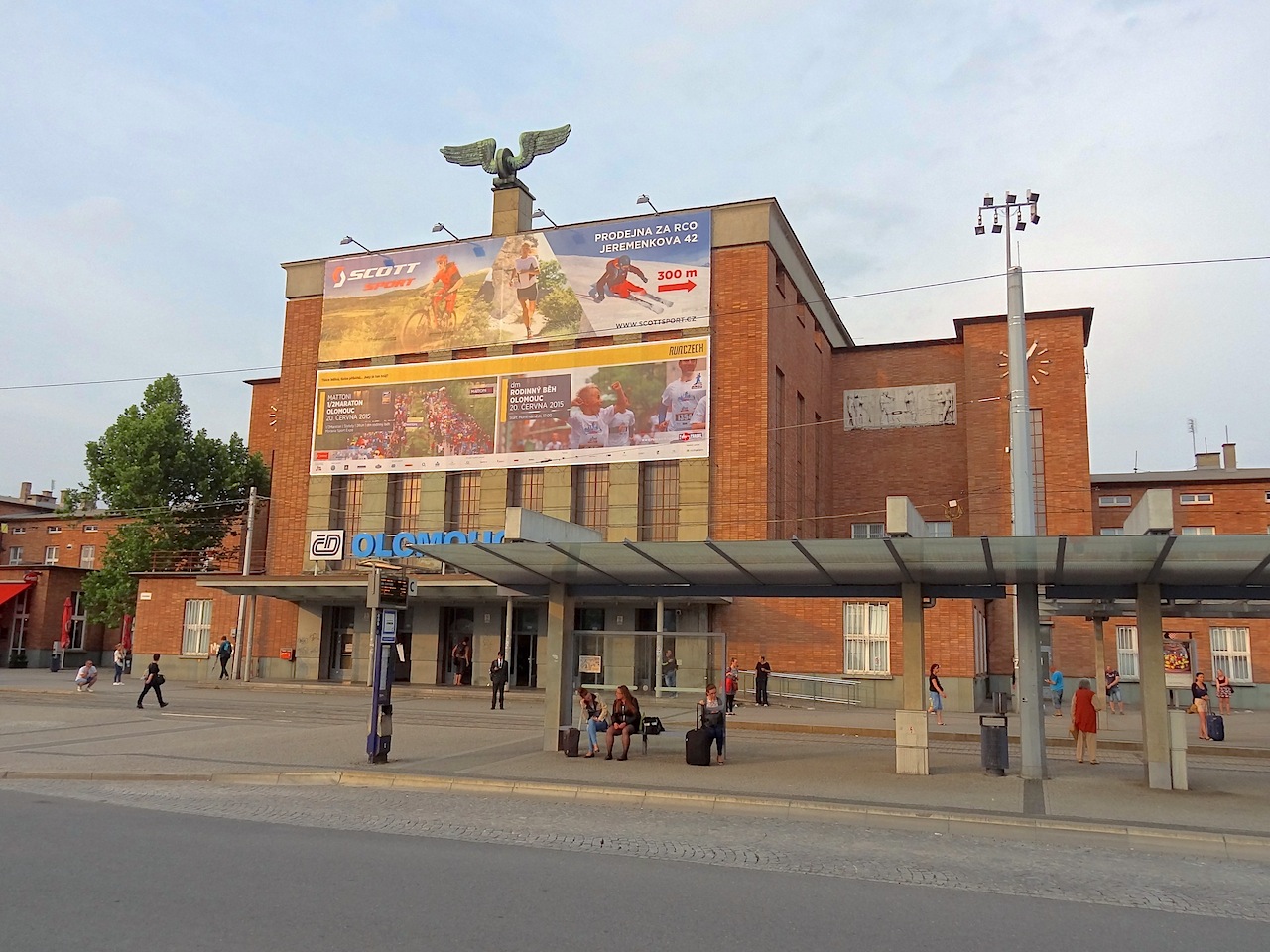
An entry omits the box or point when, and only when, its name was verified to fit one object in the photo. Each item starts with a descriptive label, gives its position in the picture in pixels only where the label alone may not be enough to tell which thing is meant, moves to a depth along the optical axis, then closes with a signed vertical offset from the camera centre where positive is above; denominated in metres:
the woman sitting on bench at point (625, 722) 17.22 -1.23
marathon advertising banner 36.88 +9.01
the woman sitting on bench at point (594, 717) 17.66 -1.20
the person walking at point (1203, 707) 23.38 -1.05
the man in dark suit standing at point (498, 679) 30.14 -0.97
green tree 47.31 +7.12
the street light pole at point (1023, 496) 15.40 +2.93
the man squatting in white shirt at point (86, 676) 33.09 -1.27
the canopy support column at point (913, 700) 15.70 -0.70
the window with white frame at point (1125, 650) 40.31 +0.43
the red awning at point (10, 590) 52.03 +2.35
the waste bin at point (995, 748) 15.59 -1.38
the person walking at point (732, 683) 27.59 -0.96
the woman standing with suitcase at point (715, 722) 16.98 -1.18
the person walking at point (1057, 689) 29.91 -0.90
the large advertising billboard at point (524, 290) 37.59 +13.94
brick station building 35.81 +6.34
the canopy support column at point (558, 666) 18.22 -0.34
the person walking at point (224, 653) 39.09 -0.46
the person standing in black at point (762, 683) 31.91 -0.96
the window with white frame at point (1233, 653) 39.22 +0.40
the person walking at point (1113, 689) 31.09 -0.88
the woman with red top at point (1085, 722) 17.81 -1.09
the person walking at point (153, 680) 26.62 -1.09
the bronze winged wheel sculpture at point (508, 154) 42.38 +20.97
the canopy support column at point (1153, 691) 14.63 -0.45
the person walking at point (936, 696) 25.60 -1.05
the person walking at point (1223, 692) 30.34 -0.89
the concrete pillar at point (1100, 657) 27.08 +0.07
